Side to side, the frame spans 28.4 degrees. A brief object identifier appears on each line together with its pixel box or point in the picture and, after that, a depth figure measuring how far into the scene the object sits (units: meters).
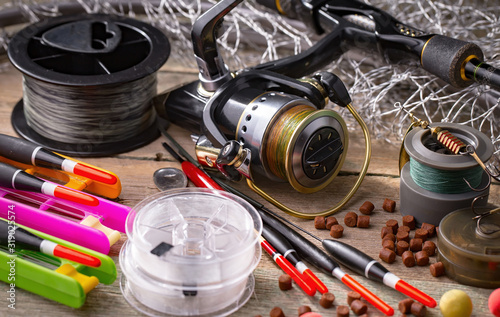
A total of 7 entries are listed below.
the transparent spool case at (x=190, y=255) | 0.46
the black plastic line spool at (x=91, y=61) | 0.57
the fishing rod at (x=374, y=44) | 0.55
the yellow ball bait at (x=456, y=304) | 0.46
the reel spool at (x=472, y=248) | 0.47
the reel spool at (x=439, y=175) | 0.50
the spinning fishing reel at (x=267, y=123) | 0.52
